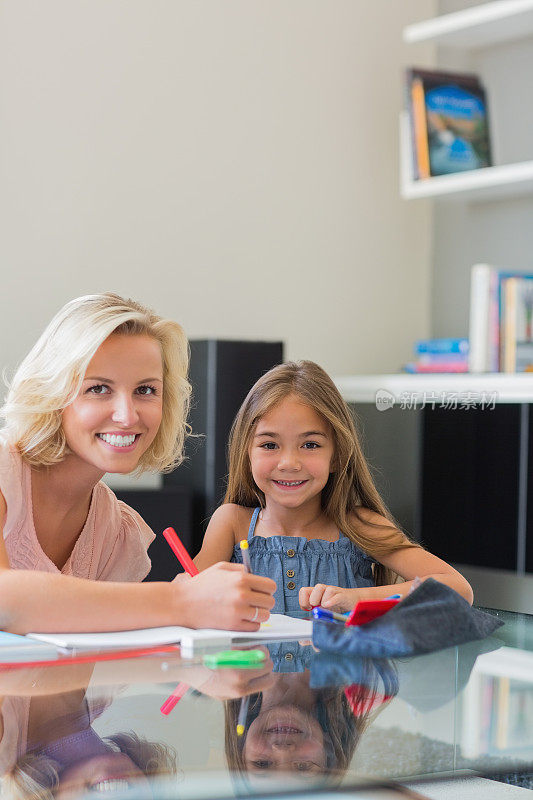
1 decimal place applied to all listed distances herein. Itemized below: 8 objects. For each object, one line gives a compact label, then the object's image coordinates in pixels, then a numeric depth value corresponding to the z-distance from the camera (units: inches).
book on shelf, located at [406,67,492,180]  119.6
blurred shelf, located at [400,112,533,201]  113.3
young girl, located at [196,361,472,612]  58.9
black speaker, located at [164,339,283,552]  105.0
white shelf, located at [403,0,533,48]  114.7
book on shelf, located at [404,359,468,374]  113.9
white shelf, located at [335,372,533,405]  104.0
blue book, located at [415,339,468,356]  116.0
